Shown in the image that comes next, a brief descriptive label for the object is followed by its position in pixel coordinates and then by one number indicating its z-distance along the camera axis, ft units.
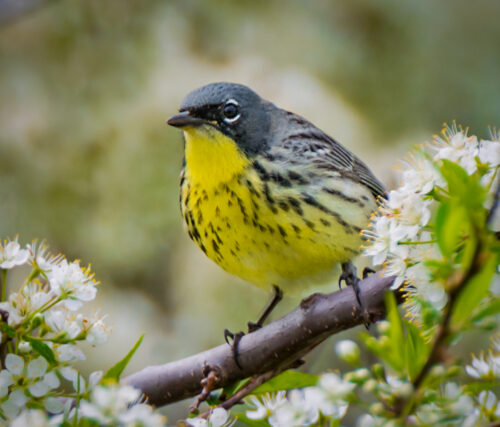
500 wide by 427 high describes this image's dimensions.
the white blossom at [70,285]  11.51
